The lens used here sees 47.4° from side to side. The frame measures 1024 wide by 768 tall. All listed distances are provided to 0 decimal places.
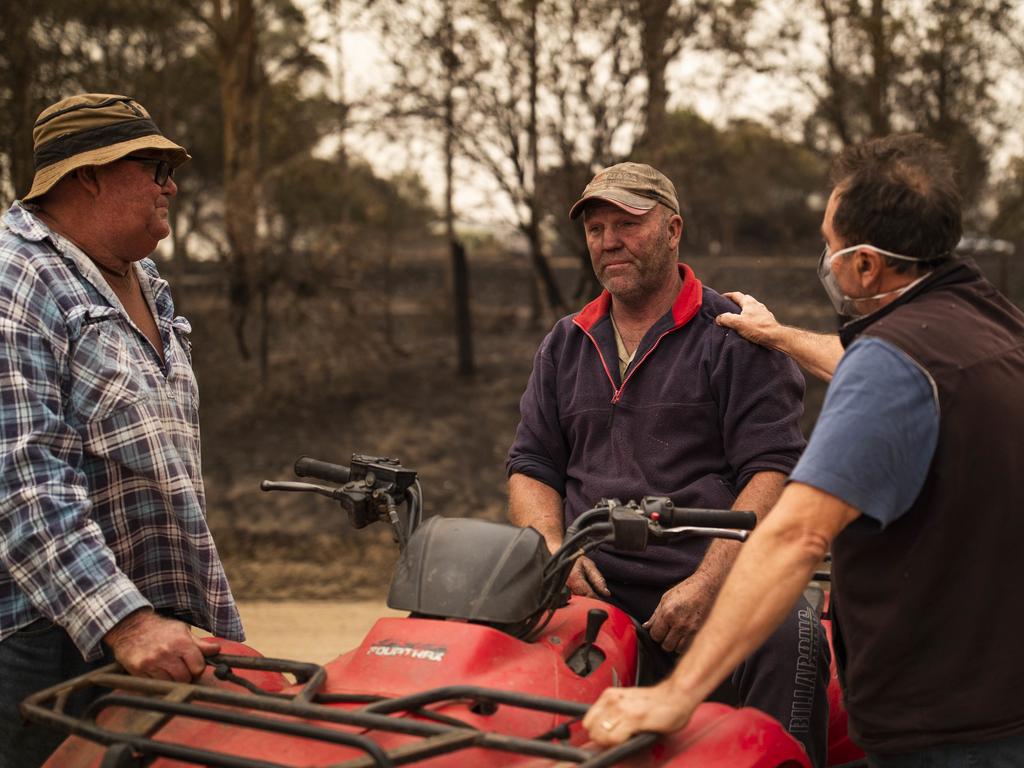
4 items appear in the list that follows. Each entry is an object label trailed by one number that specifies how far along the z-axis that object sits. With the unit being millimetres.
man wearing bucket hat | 2662
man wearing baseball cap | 3064
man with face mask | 2189
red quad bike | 2135
